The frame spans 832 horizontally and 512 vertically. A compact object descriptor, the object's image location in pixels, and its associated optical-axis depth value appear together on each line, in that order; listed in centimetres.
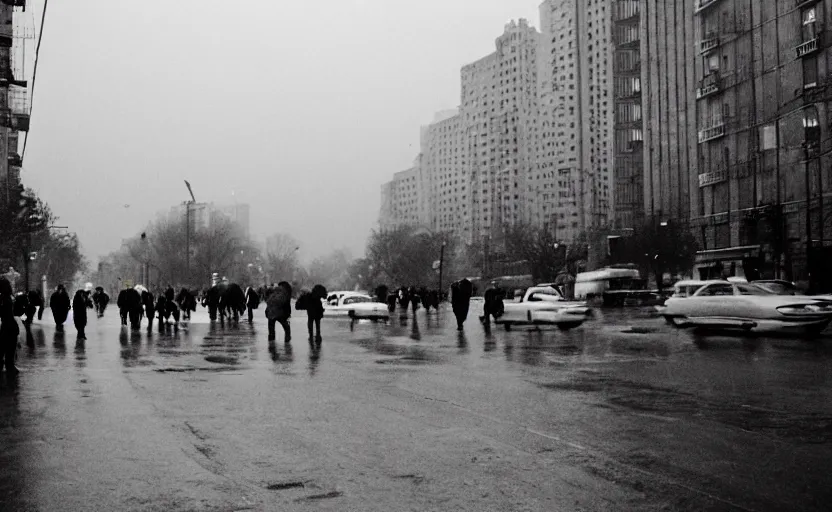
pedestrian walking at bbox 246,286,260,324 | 3506
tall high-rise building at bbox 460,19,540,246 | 16225
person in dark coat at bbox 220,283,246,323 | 3475
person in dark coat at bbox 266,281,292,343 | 2112
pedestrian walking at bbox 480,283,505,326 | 2884
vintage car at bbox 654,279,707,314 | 4025
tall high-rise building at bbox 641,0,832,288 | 4491
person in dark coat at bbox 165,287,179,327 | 3253
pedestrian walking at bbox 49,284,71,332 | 2714
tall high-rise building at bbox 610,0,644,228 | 8119
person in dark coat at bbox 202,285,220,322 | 3619
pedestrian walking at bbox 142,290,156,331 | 3147
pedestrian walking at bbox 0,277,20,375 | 1360
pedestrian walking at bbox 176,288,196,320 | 3862
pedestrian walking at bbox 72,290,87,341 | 2278
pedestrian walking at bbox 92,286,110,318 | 4556
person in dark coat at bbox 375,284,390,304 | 5144
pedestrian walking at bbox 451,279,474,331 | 2722
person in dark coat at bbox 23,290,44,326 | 2899
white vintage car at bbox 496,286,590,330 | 2602
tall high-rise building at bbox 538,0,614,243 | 13725
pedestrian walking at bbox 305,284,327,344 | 2238
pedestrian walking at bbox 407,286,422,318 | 4834
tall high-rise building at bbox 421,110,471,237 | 17662
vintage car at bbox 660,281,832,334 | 2008
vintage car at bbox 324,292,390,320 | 3600
